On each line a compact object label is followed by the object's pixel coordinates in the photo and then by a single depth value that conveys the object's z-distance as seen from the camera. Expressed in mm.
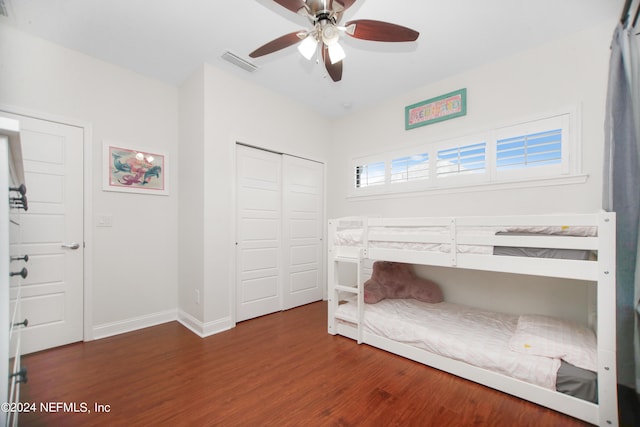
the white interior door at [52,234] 2182
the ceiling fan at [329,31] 1484
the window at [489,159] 2270
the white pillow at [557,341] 1585
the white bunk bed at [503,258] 1404
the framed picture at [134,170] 2578
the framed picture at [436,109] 2773
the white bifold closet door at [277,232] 2984
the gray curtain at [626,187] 1548
